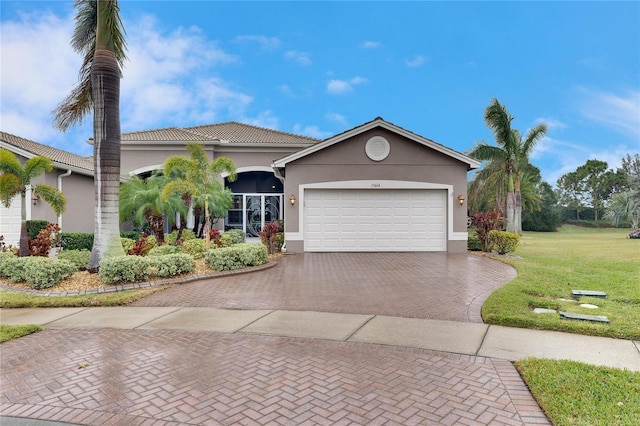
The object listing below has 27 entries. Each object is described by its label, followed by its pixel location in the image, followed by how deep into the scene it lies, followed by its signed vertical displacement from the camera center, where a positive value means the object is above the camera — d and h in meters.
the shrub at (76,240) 14.32 -0.93
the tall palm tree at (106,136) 9.88 +2.00
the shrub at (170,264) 9.44 -1.20
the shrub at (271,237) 15.02 -0.86
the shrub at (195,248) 12.69 -1.09
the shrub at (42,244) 10.96 -0.80
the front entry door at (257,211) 20.45 +0.20
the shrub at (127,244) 12.18 -0.92
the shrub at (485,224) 15.41 -0.38
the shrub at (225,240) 14.74 -0.97
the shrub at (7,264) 9.62 -1.20
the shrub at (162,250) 11.42 -1.04
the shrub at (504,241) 14.39 -1.01
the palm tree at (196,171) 11.66 +1.36
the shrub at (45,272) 8.73 -1.28
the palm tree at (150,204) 13.84 +0.39
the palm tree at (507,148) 24.44 +4.31
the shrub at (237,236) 17.09 -0.92
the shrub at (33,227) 13.29 -0.40
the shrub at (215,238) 13.42 -0.79
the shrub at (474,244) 16.14 -1.22
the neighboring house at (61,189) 14.10 +0.89
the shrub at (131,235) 16.60 -0.82
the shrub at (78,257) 10.57 -1.16
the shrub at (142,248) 10.80 -0.93
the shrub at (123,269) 8.83 -1.23
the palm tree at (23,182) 10.03 +0.87
